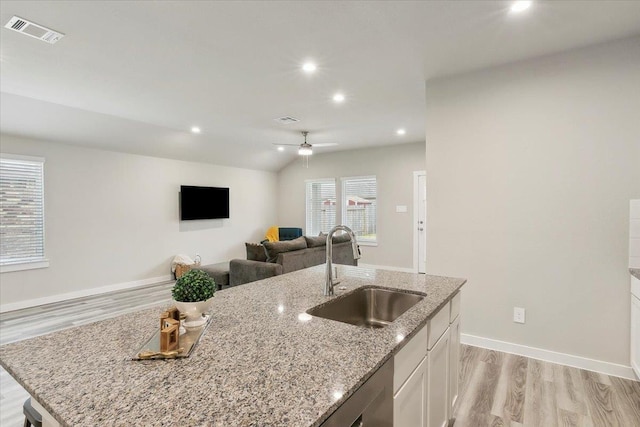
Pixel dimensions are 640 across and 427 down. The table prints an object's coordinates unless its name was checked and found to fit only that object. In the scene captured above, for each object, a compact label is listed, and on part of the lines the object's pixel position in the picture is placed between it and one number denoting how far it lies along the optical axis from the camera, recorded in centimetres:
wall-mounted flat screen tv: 640
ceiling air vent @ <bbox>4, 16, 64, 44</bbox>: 222
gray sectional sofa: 432
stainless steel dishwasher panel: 86
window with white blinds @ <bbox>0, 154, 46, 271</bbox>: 433
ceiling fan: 536
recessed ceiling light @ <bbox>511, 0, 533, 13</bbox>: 207
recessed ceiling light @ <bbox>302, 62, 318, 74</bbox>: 297
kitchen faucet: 175
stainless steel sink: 182
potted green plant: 124
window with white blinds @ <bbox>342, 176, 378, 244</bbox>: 712
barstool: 118
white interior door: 646
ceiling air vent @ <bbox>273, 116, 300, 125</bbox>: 479
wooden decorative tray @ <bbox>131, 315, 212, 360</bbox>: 103
